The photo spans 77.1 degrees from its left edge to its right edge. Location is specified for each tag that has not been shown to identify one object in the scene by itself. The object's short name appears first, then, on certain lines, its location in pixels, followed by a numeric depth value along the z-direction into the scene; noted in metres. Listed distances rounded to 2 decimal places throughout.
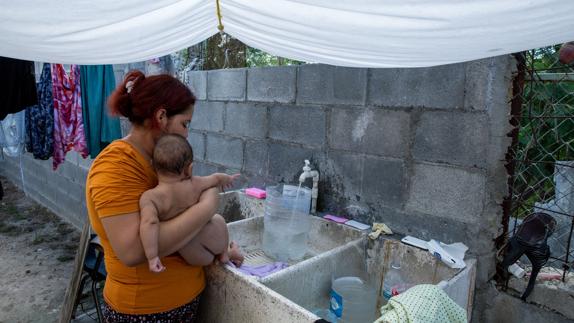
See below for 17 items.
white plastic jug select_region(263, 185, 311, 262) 2.17
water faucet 2.27
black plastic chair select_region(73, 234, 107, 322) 2.67
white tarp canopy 0.98
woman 1.25
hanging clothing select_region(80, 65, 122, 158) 3.56
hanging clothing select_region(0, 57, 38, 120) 3.20
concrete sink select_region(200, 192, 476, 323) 1.44
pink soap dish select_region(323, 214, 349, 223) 2.15
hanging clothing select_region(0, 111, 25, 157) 4.52
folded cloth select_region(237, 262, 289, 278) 1.75
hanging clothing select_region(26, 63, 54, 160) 4.01
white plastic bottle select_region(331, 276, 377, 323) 1.79
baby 1.26
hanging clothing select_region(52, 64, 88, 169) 3.74
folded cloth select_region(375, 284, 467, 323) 1.09
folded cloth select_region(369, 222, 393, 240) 1.94
